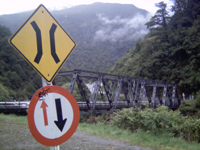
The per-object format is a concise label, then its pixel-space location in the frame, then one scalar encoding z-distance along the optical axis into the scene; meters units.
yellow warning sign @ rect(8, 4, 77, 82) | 2.32
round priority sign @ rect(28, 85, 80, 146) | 2.19
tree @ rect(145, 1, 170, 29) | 54.00
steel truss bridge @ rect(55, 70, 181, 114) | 15.55
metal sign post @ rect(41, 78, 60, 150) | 2.45
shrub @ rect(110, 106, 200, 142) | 7.65
